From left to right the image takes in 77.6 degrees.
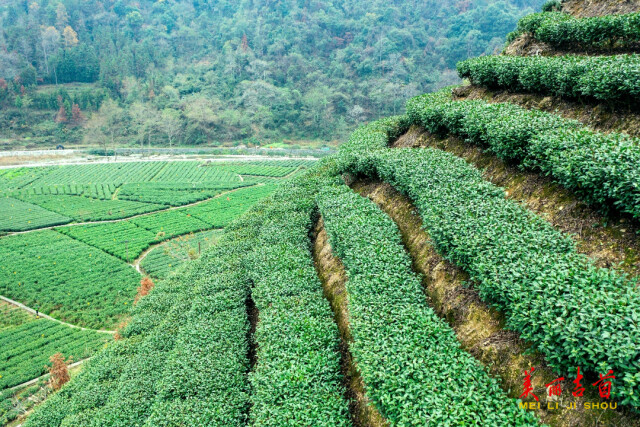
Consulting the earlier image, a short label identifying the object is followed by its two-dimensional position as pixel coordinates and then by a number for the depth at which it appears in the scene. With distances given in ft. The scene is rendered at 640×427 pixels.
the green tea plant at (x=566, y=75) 27.50
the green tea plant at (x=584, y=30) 34.99
